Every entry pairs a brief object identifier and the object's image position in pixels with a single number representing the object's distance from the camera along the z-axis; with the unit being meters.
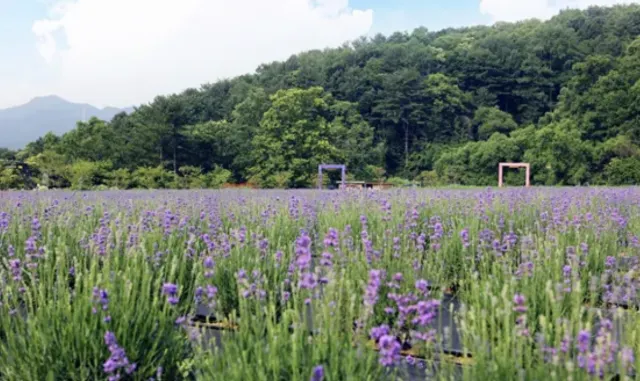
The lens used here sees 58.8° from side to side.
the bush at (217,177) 34.28
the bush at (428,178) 35.03
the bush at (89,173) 27.20
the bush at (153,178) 30.94
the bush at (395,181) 38.69
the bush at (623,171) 29.33
